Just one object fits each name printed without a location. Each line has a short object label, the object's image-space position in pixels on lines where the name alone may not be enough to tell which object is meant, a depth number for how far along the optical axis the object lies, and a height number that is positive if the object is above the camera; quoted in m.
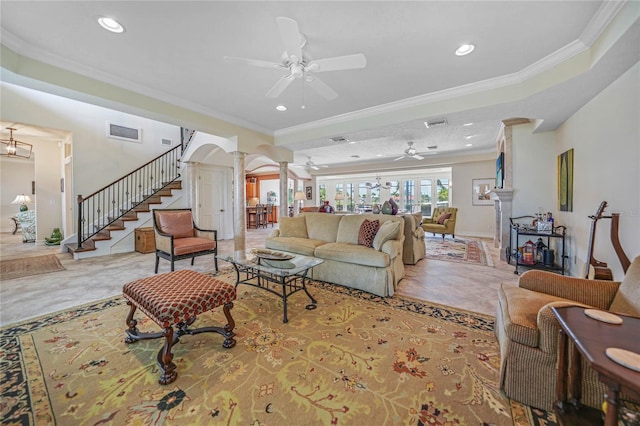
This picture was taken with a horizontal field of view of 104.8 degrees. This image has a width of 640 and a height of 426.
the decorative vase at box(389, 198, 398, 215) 4.34 +0.02
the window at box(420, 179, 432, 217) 9.92 +0.53
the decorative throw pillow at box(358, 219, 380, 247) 3.44 -0.32
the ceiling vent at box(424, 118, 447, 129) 3.83 +1.39
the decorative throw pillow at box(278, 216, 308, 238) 4.43 -0.31
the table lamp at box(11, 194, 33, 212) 7.25 +0.34
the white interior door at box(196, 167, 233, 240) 6.80 +0.29
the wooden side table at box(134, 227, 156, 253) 5.44 -0.65
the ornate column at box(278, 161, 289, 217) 6.22 +0.54
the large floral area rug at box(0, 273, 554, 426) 1.35 -1.10
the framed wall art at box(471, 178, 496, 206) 7.75 +0.58
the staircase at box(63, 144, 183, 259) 5.17 +0.12
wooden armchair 3.73 -0.46
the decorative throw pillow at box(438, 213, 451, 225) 7.25 -0.24
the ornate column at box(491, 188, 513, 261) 4.46 -0.07
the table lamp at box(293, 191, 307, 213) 8.74 +0.49
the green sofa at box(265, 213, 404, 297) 3.00 -0.54
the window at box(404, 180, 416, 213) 10.30 +0.59
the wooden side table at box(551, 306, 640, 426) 0.81 -0.53
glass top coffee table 2.44 -0.60
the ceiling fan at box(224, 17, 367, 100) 1.92 +1.35
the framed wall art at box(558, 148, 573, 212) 3.50 +0.40
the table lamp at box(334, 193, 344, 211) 11.70 +0.37
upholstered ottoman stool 1.64 -0.67
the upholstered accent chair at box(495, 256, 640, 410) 1.30 -0.71
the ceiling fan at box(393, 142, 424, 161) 6.21 +1.45
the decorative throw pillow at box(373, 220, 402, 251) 3.16 -0.32
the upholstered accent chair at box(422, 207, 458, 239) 7.14 -0.45
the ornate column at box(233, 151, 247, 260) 4.99 +0.16
